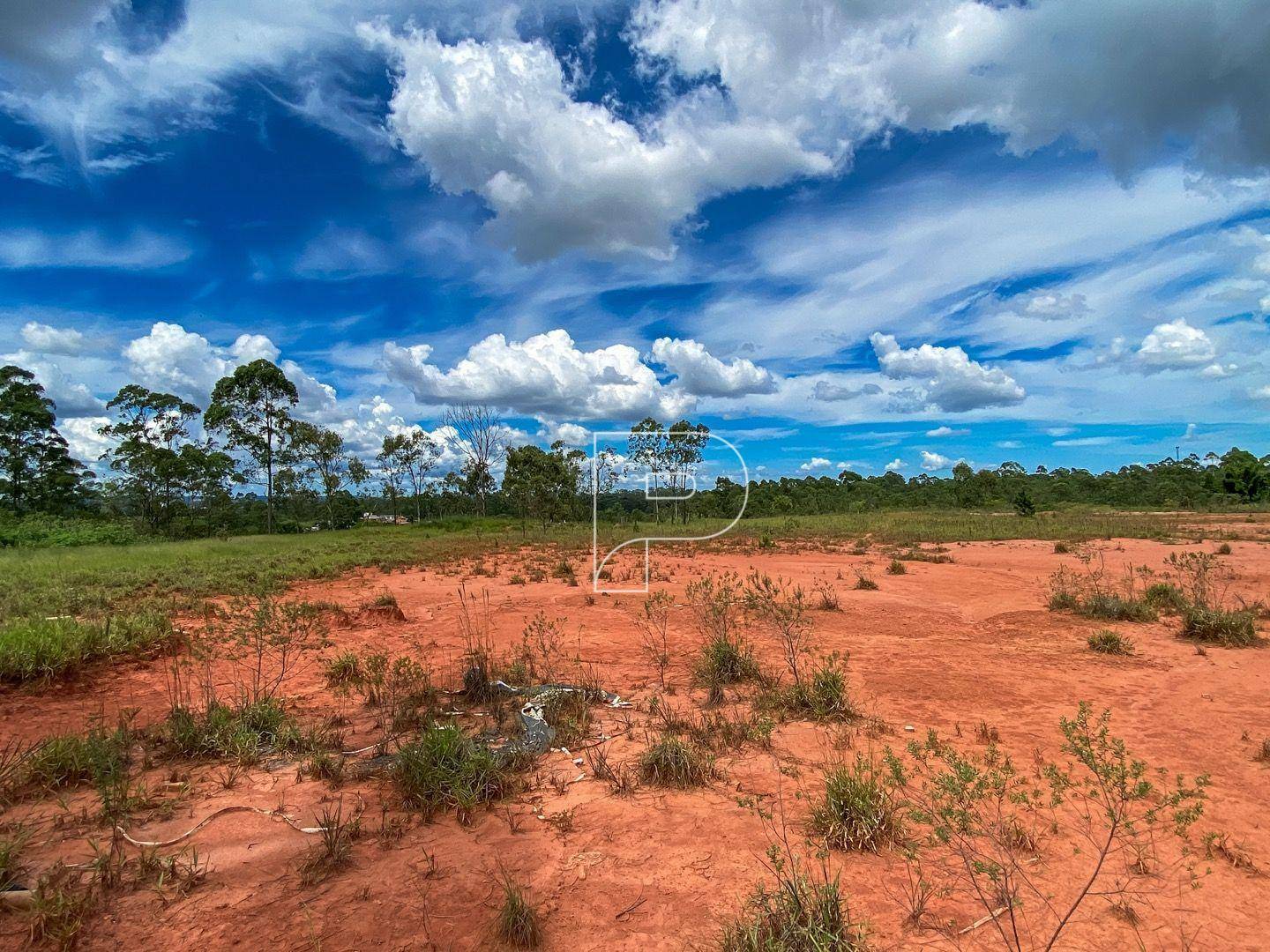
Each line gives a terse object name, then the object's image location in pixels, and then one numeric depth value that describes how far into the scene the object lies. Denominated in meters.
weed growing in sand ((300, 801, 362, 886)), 3.28
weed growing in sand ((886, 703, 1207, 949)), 3.03
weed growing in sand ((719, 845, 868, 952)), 2.62
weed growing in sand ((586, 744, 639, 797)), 4.25
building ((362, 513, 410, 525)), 44.31
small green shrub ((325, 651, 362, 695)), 6.61
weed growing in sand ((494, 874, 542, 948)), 2.80
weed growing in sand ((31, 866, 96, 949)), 2.73
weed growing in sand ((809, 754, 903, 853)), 3.56
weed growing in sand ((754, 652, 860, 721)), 5.56
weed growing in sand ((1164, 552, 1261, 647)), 7.79
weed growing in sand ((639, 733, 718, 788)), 4.34
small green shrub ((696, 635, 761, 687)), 6.65
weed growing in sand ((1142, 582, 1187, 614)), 9.61
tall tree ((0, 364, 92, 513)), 30.48
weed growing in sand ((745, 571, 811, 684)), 6.54
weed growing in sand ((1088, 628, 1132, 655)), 7.61
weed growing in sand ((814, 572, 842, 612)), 10.53
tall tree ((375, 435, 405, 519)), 42.75
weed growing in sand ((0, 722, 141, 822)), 3.92
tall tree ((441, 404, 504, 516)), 40.41
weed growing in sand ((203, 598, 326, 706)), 6.56
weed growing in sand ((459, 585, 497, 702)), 6.14
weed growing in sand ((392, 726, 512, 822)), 3.96
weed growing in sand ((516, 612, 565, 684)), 6.75
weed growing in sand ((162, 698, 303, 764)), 4.69
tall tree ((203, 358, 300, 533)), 33.88
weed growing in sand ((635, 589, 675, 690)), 7.58
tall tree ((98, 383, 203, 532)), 31.73
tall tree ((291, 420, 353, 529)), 37.56
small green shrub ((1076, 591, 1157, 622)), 9.19
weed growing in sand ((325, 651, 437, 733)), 5.47
